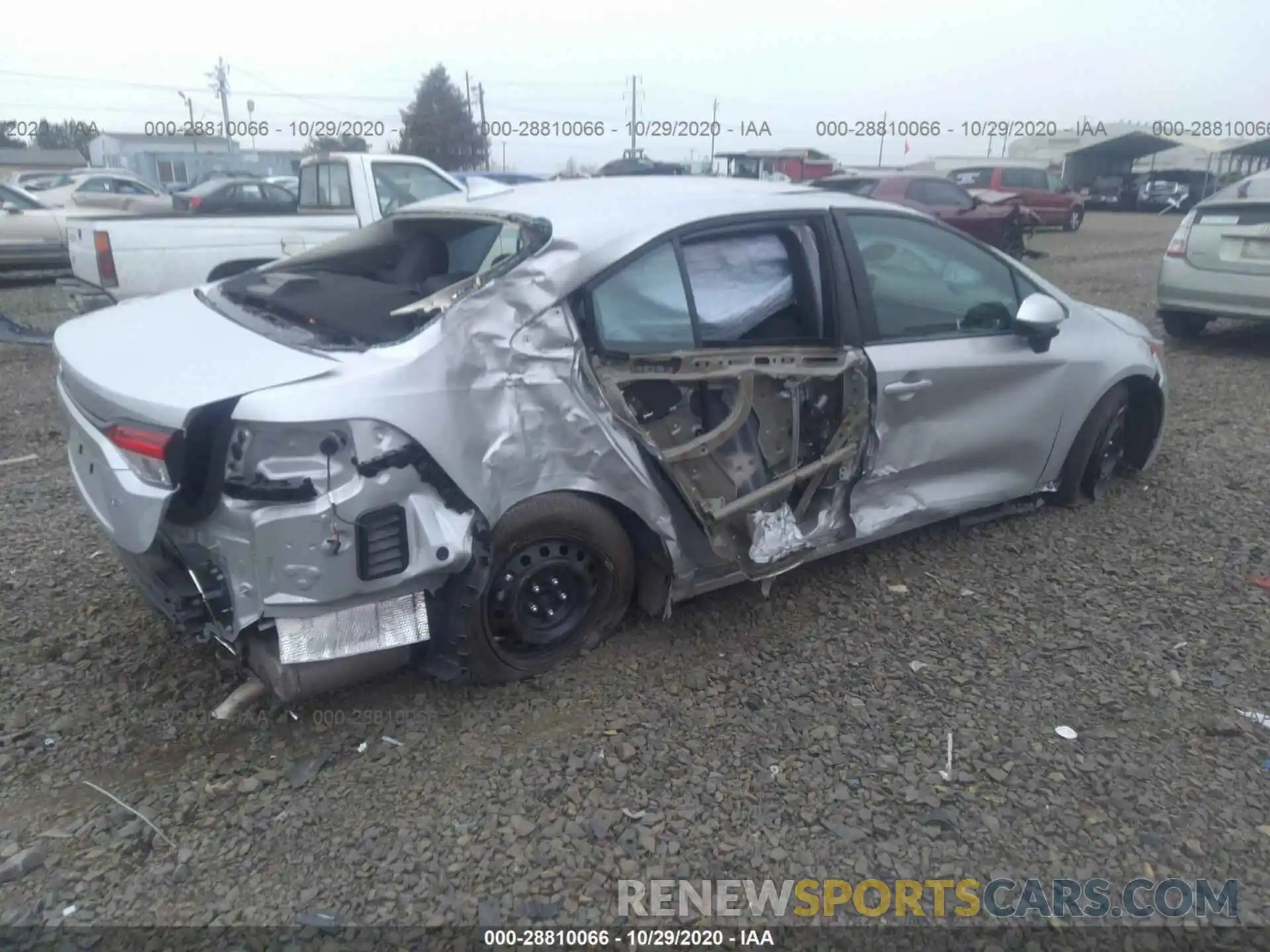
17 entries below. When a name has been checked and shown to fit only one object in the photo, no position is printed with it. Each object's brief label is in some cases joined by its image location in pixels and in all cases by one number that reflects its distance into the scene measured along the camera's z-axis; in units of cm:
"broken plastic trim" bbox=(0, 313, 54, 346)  671
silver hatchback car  744
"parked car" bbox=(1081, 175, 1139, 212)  3269
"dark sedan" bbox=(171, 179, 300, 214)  1381
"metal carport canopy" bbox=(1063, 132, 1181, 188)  3838
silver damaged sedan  257
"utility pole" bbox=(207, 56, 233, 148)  5500
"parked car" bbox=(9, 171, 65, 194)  2019
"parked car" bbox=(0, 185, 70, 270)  1144
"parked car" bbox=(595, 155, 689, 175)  2083
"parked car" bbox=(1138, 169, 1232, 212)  3122
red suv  2183
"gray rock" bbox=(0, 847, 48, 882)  238
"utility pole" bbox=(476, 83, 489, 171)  5706
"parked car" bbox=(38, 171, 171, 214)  1359
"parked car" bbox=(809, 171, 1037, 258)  1518
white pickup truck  728
